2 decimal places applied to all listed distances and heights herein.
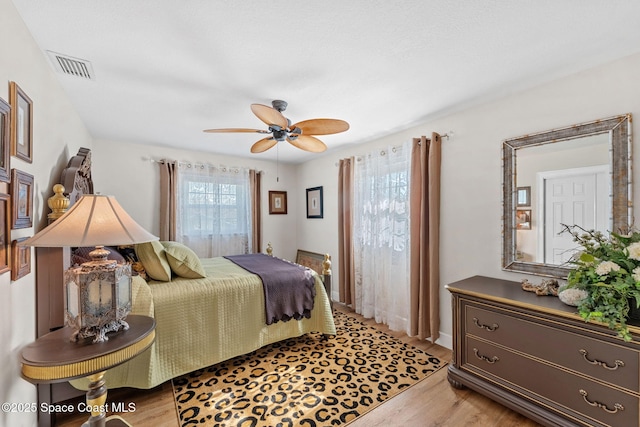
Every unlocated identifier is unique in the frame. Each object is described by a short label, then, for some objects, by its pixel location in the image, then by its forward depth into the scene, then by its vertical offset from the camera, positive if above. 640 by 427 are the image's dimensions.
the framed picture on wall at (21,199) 1.22 +0.08
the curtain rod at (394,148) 2.67 +0.78
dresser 1.42 -0.93
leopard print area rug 1.80 -1.39
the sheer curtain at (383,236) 3.09 -0.30
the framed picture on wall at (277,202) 4.87 +0.20
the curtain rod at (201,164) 3.78 +0.77
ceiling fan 1.89 +0.69
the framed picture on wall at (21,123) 1.22 +0.46
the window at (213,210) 3.97 +0.05
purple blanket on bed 2.55 -0.79
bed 1.61 -0.89
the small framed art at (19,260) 1.20 -0.22
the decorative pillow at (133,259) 2.41 -0.44
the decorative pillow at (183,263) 2.45 -0.47
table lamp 1.26 -0.30
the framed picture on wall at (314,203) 4.51 +0.18
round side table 1.10 -0.64
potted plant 1.37 -0.38
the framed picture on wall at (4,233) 1.10 -0.08
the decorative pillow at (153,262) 2.35 -0.43
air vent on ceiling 1.68 +1.01
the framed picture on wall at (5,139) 1.10 +0.32
